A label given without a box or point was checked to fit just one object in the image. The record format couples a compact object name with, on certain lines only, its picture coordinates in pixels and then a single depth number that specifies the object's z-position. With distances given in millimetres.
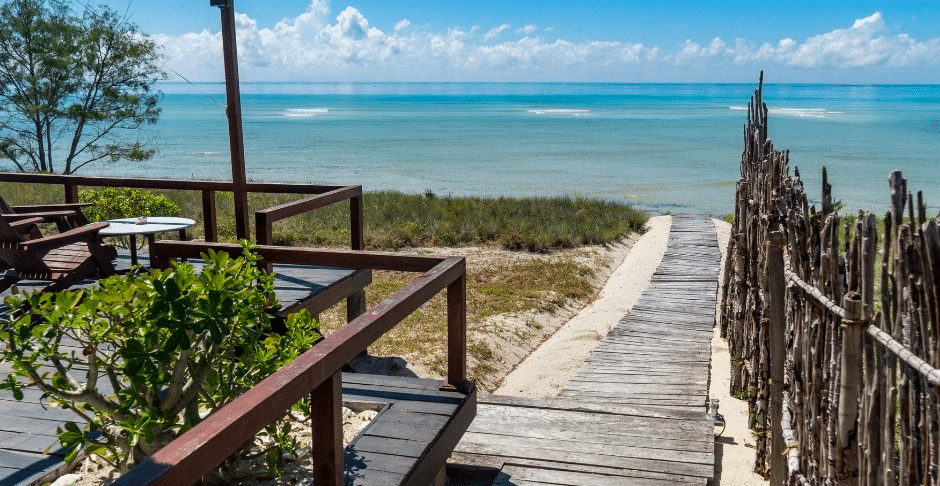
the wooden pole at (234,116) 5449
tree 27812
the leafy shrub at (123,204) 9625
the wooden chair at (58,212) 6668
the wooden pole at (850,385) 3061
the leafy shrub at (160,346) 2684
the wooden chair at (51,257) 5430
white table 6277
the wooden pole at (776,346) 4574
